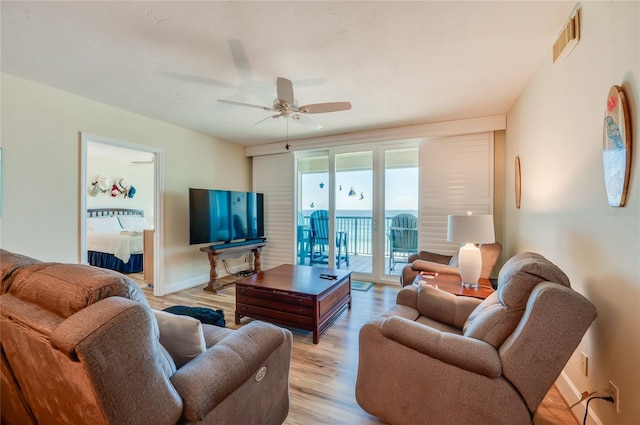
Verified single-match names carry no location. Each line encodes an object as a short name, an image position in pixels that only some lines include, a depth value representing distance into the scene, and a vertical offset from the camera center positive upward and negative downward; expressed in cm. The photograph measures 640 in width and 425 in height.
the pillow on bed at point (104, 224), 544 -24
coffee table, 248 -85
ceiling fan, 227 +99
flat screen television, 392 -5
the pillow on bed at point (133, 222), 611 -22
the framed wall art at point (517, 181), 281 +33
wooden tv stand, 398 -62
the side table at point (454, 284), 216 -65
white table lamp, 221 -21
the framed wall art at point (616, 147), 118 +30
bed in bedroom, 477 -58
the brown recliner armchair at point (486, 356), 114 -69
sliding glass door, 426 +9
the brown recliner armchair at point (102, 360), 70 -46
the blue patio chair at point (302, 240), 503 -52
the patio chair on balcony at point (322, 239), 473 -47
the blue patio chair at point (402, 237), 418 -40
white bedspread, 474 -55
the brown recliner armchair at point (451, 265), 284 -60
